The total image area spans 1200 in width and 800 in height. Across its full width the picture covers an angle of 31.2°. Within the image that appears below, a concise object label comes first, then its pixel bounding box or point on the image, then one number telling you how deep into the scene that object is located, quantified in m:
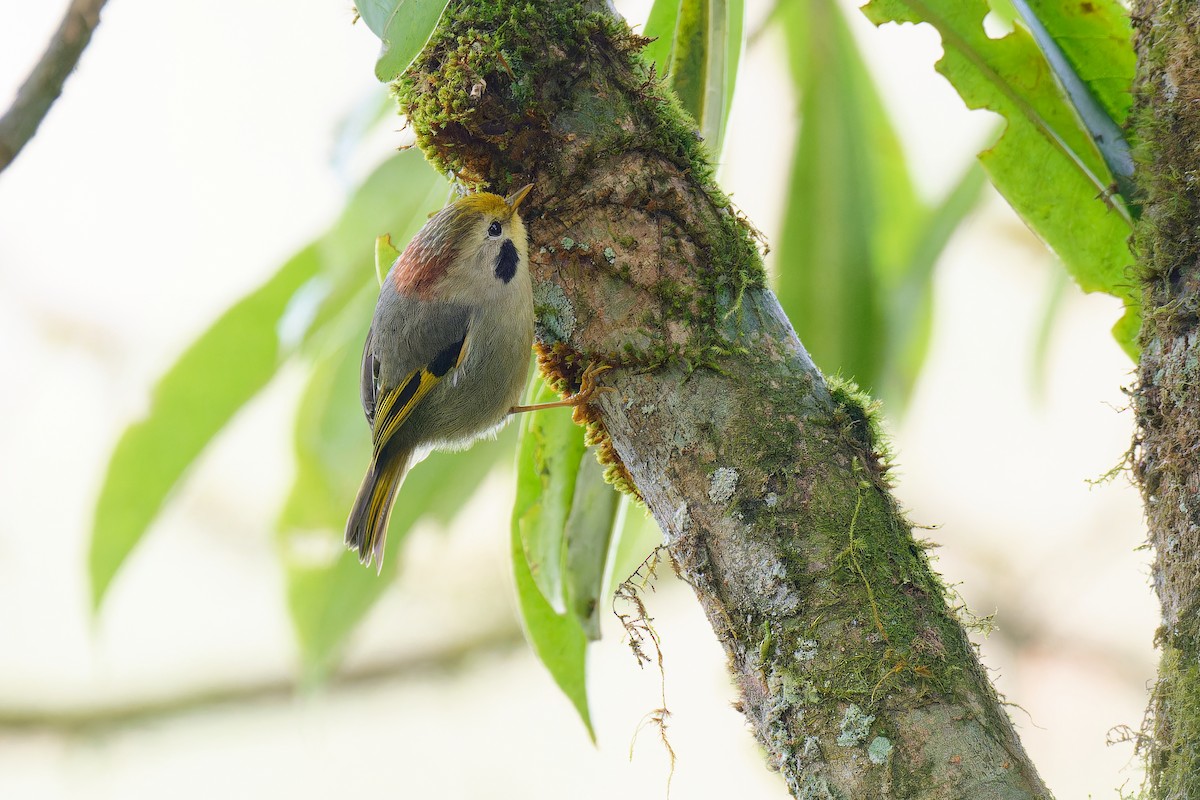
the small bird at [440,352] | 4.58
